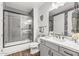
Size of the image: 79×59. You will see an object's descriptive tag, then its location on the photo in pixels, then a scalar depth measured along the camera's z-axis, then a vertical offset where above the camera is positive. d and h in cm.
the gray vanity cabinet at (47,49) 135 -39
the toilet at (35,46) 149 -35
